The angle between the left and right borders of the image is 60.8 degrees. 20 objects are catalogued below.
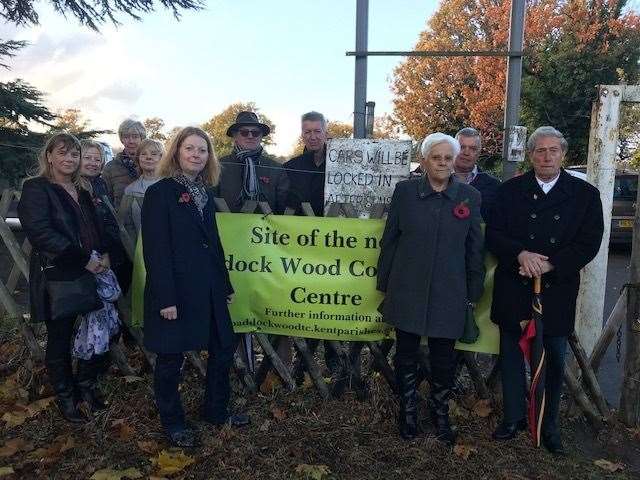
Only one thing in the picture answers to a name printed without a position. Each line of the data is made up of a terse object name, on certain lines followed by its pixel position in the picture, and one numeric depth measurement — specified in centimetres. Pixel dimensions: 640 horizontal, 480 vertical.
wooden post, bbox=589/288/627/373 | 372
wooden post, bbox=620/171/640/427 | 367
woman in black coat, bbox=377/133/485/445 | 316
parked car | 1230
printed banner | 374
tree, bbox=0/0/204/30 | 881
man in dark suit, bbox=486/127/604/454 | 315
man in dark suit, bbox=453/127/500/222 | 390
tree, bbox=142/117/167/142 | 6391
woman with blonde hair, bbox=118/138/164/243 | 399
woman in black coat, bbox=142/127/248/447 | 304
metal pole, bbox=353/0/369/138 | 507
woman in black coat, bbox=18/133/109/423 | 316
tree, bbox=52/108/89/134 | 5482
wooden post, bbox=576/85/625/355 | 377
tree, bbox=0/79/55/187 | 945
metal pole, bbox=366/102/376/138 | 649
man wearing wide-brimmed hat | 411
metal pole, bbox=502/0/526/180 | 552
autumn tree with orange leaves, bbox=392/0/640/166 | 2117
